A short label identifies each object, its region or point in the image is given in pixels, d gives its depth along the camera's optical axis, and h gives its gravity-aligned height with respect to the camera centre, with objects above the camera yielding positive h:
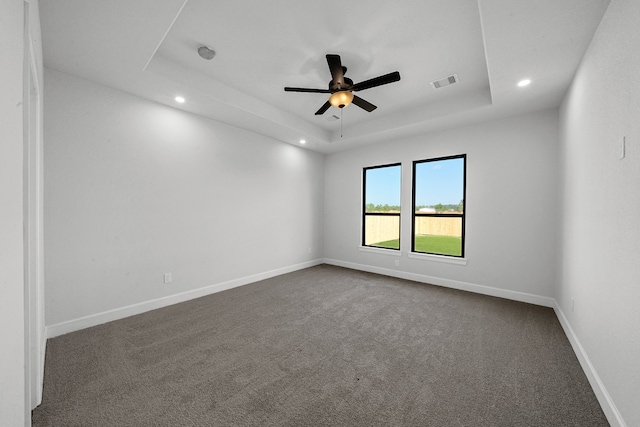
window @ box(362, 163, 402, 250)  5.09 +0.12
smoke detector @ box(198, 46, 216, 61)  2.56 +1.63
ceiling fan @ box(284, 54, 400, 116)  2.41 +1.30
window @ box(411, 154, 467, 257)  4.23 +0.20
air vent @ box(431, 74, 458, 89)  3.08 +1.67
